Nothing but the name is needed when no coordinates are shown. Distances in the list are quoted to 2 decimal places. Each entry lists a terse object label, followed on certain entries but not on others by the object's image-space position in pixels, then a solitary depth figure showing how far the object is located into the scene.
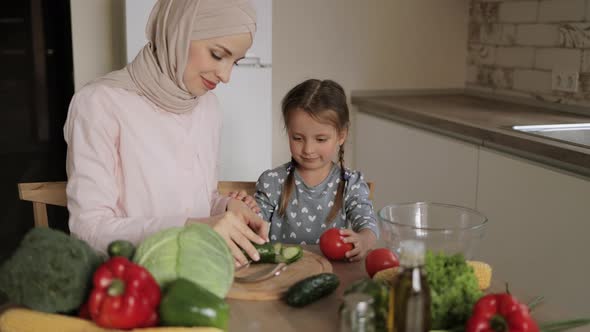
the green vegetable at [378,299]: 0.98
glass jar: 0.91
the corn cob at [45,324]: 0.90
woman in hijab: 1.33
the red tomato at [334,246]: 1.40
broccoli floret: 0.92
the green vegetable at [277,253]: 1.34
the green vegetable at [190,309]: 0.91
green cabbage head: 0.98
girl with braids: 1.84
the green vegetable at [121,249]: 0.99
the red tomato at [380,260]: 1.26
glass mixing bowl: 1.20
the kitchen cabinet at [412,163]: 2.60
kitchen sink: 2.56
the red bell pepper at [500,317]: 0.94
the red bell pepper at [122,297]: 0.89
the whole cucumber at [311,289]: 1.15
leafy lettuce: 1.00
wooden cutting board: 1.19
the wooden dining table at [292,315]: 1.09
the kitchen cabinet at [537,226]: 2.06
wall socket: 2.84
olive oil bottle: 0.87
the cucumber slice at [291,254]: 1.36
